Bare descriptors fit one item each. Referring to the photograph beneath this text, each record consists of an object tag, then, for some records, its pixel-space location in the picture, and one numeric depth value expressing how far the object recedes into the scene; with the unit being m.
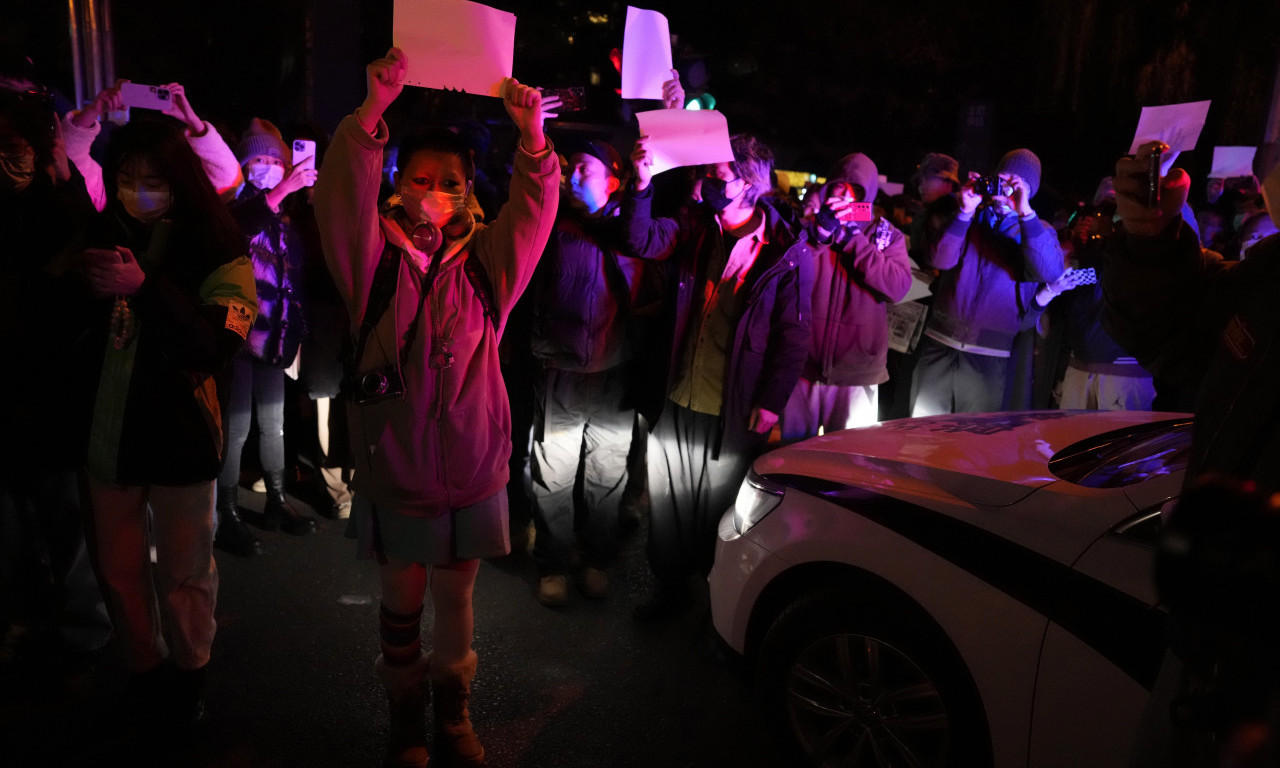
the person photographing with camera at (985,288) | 5.31
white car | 2.31
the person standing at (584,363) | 4.33
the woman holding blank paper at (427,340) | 2.68
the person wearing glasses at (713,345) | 4.02
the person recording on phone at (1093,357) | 5.43
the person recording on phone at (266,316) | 4.76
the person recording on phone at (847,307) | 4.50
